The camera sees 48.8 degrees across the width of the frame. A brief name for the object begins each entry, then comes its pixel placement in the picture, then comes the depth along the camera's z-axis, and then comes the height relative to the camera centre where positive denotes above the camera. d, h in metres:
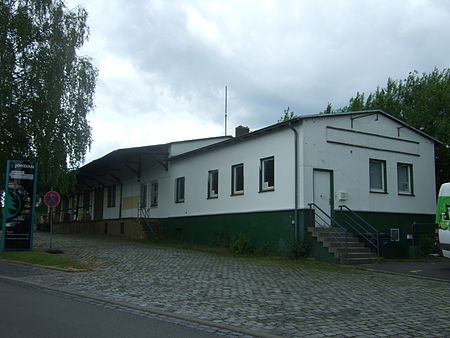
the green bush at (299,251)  17.86 -0.94
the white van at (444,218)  14.33 +0.26
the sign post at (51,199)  18.93 +0.84
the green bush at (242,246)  20.28 -0.94
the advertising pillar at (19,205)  18.62 +0.57
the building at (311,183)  18.70 +1.78
